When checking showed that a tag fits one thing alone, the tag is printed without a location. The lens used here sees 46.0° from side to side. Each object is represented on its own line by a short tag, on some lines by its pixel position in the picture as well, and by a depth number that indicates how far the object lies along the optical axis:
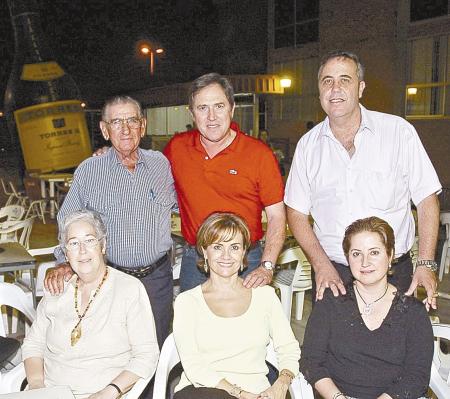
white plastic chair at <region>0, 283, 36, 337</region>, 2.76
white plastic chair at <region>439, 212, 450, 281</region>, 5.42
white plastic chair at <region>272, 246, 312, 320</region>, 3.86
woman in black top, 1.95
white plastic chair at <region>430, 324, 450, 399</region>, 2.10
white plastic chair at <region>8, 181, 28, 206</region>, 9.70
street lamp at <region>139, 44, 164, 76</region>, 15.66
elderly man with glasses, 2.46
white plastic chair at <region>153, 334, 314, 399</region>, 2.13
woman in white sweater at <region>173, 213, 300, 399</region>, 2.06
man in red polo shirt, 2.40
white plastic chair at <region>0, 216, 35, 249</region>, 5.02
